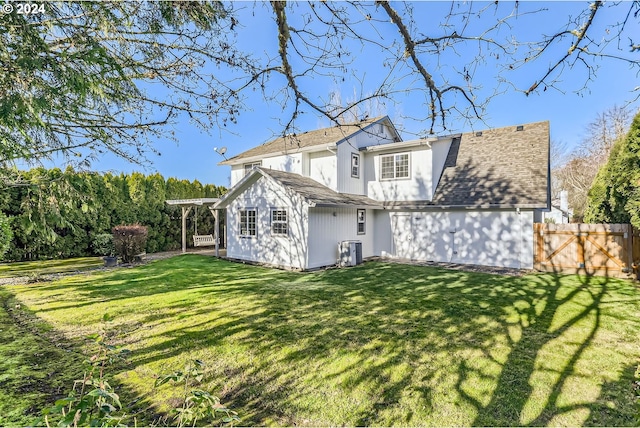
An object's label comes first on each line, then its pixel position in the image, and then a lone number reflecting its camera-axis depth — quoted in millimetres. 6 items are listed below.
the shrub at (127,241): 14117
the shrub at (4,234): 7497
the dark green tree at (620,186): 8875
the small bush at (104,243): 15578
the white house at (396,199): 12352
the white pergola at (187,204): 16469
